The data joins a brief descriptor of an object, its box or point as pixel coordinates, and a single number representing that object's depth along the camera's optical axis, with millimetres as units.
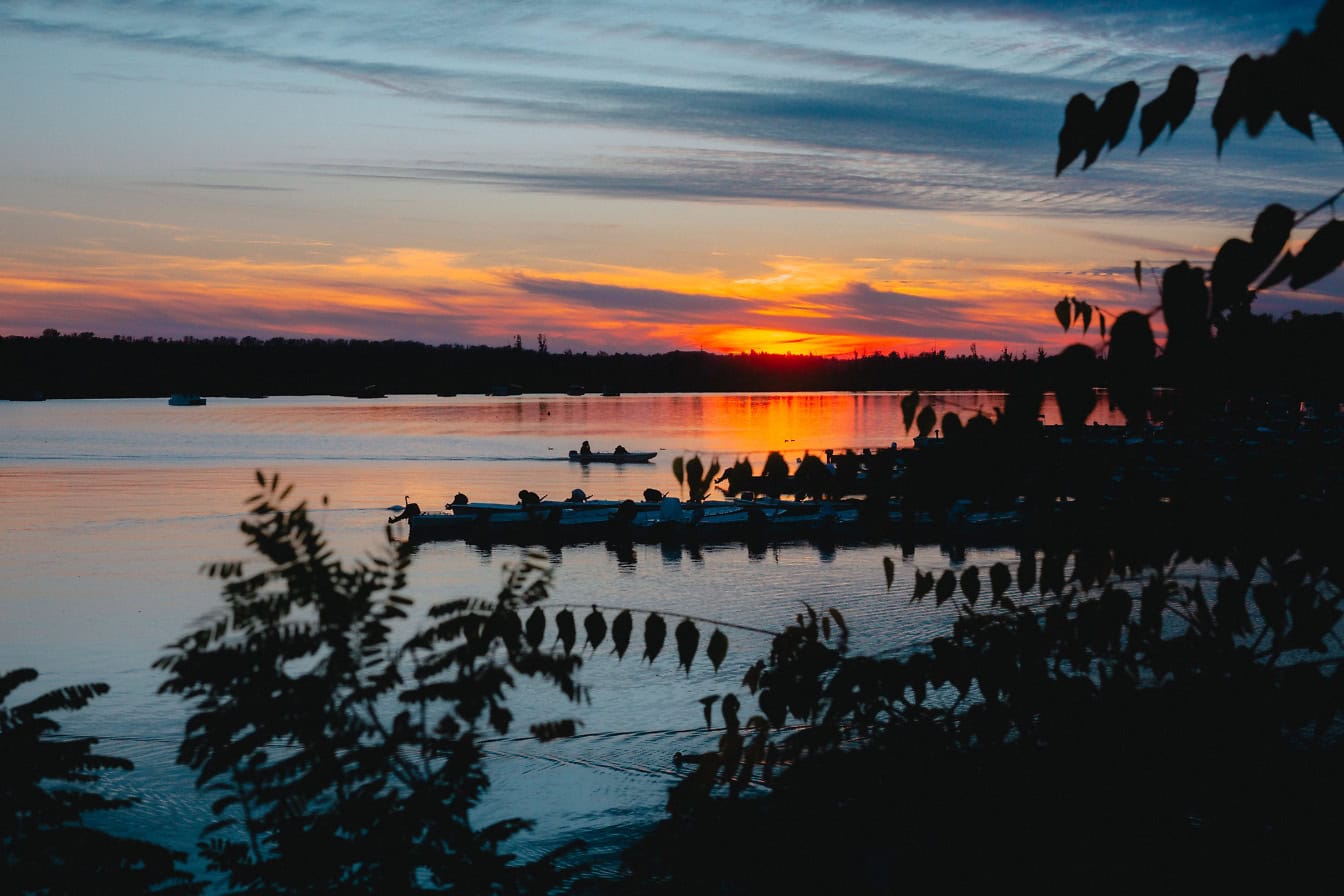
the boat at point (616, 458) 66875
